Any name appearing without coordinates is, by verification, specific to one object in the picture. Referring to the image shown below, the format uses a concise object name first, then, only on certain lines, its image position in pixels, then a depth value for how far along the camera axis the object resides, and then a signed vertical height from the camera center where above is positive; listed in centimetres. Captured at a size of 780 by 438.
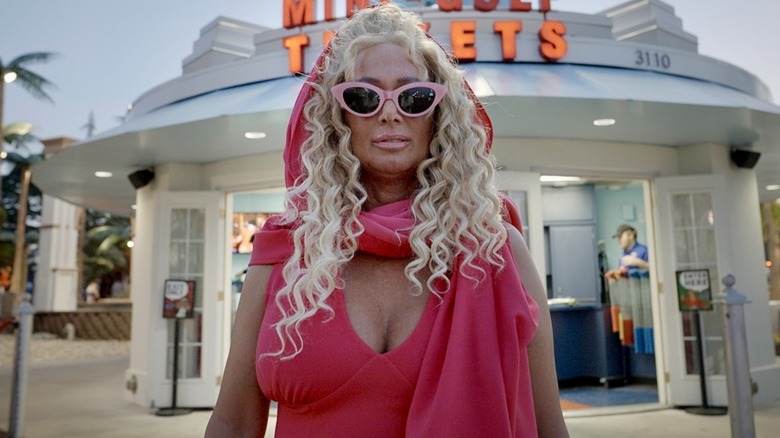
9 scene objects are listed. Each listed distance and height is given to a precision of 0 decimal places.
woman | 88 +2
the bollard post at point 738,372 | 344 -52
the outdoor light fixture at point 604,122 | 530 +152
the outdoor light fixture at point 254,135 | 550 +154
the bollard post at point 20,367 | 443 -51
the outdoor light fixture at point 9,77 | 1480 +580
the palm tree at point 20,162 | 2205 +677
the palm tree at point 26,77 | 2050 +800
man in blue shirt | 720 +42
